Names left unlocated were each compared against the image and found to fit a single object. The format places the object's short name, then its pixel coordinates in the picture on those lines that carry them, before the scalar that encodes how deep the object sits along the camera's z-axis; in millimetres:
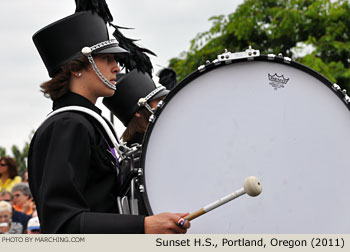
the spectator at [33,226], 11128
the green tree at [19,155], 60641
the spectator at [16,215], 12695
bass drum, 5090
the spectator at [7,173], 14647
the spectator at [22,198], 13181
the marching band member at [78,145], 4809
